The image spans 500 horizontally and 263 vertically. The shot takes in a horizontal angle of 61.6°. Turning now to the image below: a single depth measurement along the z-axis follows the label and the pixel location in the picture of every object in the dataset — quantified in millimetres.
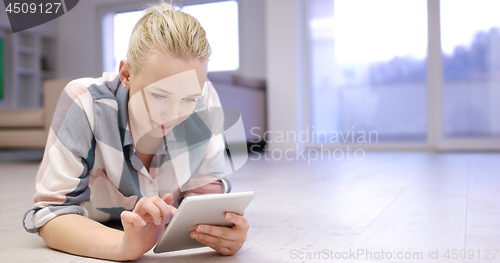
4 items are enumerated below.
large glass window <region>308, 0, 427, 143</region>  3922
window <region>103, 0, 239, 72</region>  5590
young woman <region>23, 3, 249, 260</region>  725
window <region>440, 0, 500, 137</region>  3682
